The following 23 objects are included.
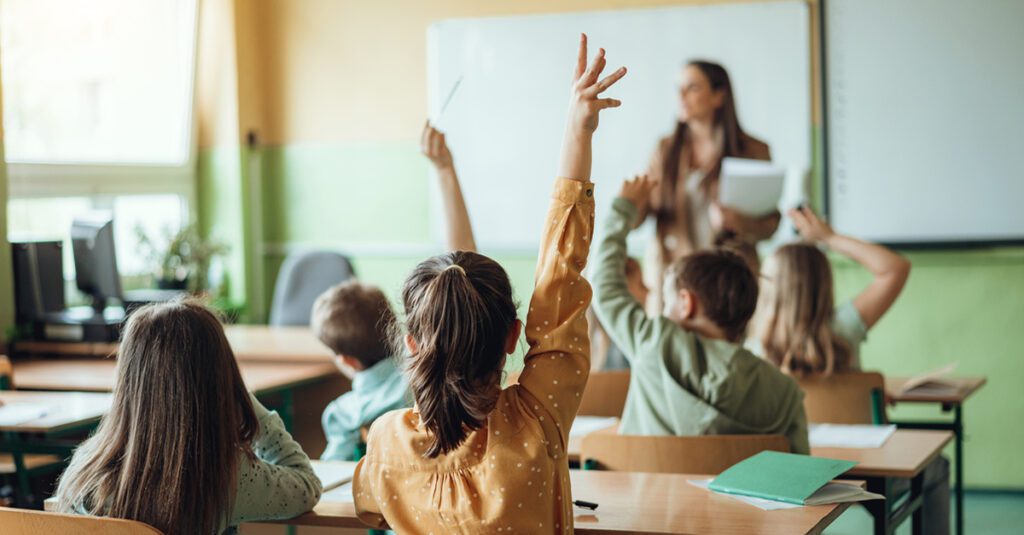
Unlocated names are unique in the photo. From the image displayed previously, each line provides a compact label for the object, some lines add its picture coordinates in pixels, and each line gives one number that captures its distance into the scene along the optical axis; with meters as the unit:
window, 4.92
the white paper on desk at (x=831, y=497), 1.89
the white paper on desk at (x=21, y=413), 2.96
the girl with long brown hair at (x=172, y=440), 1.83
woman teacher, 4.96
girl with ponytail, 1.64
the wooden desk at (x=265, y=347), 4.22
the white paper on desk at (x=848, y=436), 2.64
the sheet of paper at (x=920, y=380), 3.48
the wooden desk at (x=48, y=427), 2.94
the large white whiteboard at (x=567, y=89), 5.05
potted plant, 5.37
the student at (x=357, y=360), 2.84
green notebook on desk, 1.90
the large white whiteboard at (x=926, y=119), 4.77
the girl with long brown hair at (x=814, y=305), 3.11
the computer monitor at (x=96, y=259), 4.52
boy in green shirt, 2.40
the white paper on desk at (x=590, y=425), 2.92
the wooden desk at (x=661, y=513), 1.78
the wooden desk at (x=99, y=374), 3.75
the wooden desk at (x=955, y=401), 3.36
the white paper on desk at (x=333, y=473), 2.22
